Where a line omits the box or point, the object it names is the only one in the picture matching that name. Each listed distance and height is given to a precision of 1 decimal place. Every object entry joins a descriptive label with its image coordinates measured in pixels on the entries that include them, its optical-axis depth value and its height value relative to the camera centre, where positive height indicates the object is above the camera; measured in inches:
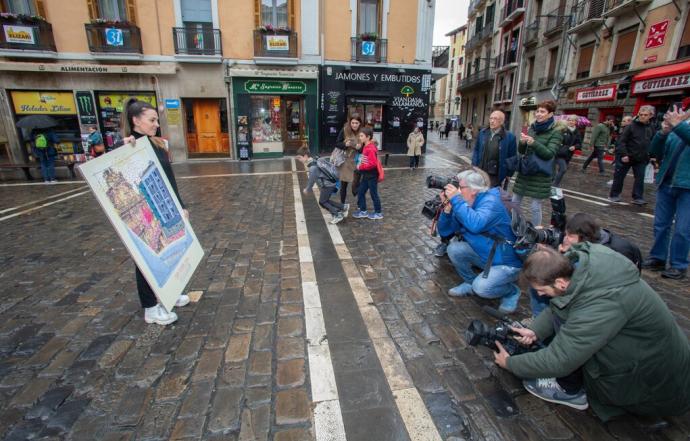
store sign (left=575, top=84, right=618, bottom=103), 630.5 +62.3
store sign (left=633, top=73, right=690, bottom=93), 472.7 +62.3
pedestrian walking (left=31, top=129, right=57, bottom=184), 409.4 -34.1
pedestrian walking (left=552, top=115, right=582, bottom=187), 303.4 -18.5
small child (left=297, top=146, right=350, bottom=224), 233.5 -34.7
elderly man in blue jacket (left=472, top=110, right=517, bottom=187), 197.6 -11.7
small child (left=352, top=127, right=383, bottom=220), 231.8 -31.4
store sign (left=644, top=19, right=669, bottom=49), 536.1 +141.0
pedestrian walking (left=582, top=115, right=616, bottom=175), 435.7 -17.2
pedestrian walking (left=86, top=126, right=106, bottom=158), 533.6 -24.9
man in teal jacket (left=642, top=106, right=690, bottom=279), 146.3 -31.9
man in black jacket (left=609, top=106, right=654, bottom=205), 283.6 -18.5
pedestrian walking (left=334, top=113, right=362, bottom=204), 239.0 -17.1
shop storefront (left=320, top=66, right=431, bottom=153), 680.4 +47.2
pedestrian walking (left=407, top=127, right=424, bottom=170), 506.3 -25.6
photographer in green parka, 68.4 -39.8
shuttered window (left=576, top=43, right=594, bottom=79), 729.6 +136.4
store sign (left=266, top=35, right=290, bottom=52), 623.5 +140.0
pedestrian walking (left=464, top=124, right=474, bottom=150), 923.7 -29.9
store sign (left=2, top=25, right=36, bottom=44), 547.5 +131.3
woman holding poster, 112.5 -5.2
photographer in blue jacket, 120.2 -36.8
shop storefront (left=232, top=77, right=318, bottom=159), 639.1 +15.9
